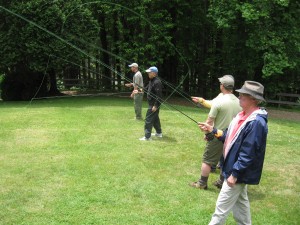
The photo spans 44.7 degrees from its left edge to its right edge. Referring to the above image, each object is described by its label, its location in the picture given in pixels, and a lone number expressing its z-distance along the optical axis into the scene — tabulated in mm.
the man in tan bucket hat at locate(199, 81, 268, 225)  3875
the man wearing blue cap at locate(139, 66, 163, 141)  9117
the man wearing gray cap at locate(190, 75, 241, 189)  5926
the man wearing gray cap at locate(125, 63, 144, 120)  11617
